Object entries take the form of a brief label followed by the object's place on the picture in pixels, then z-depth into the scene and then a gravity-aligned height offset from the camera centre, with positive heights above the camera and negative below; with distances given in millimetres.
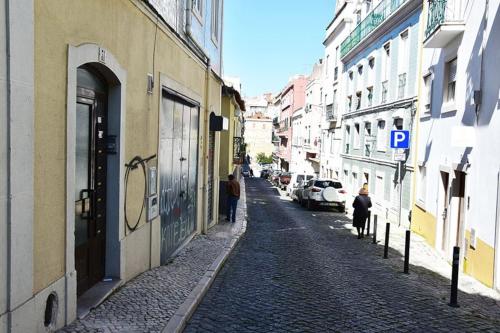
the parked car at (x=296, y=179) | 34356 -2596
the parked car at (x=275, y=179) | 49369 -3854
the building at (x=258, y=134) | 94125 +1050
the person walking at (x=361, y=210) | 14758 -1925
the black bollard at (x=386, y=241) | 11433 -2179
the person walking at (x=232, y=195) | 16125 -1766
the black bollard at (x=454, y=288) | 7457 -2068
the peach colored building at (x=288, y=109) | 61844 +4118
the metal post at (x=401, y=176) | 18541 -1192
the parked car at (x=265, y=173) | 65125 -4340
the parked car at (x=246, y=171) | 65438 -4093
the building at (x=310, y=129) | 43125 +1159
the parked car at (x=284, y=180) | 44025 -3436
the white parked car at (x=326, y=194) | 23375 -2391
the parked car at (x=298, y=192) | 27912 -2897
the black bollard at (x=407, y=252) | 9773 -2045
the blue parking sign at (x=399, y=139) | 16266 +164
